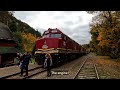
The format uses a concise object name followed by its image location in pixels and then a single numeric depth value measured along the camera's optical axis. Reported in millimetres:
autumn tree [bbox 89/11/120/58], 10739
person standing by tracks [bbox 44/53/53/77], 5388
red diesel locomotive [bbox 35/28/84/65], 7680
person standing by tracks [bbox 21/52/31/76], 4954
